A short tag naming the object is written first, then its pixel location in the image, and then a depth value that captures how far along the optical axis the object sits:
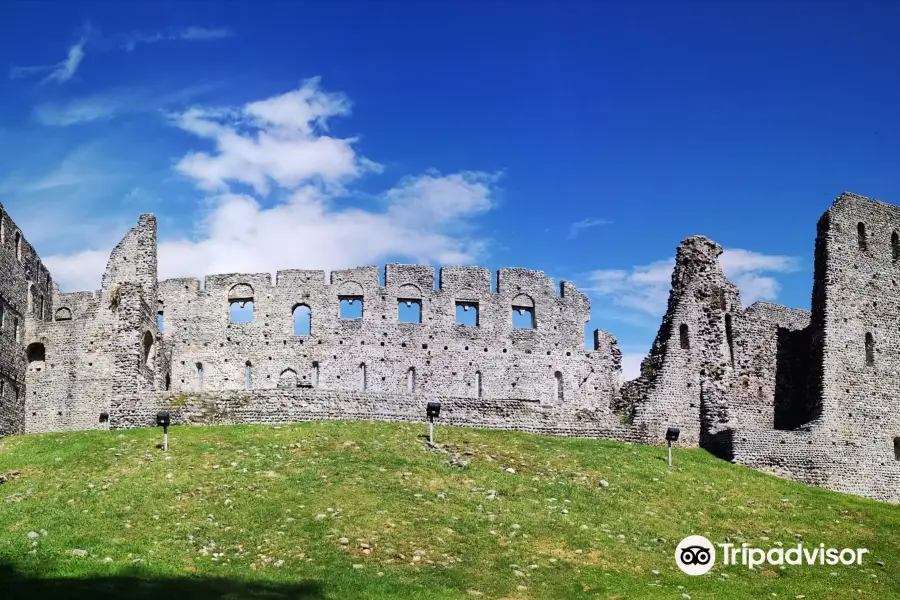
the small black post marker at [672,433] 39.34
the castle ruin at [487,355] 43.69
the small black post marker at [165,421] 35.53
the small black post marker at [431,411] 38.31
